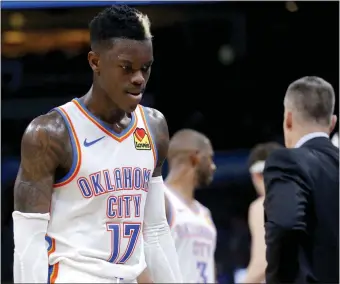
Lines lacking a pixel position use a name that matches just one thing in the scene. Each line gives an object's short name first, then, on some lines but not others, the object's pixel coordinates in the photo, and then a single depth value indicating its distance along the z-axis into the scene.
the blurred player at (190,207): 11.95
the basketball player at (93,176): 5.89
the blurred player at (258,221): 12.12
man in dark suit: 7.16
